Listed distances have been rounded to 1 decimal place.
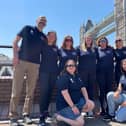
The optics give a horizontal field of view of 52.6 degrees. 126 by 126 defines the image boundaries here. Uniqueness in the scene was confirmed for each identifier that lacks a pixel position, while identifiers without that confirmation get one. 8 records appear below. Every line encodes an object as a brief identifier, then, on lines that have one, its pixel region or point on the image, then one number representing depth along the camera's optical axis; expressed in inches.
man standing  76.1
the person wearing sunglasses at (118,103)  79.9
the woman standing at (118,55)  91.8
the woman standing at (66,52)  84.2
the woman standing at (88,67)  87.0
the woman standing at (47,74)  79.3
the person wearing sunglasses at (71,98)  71.2
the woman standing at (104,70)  88.6
